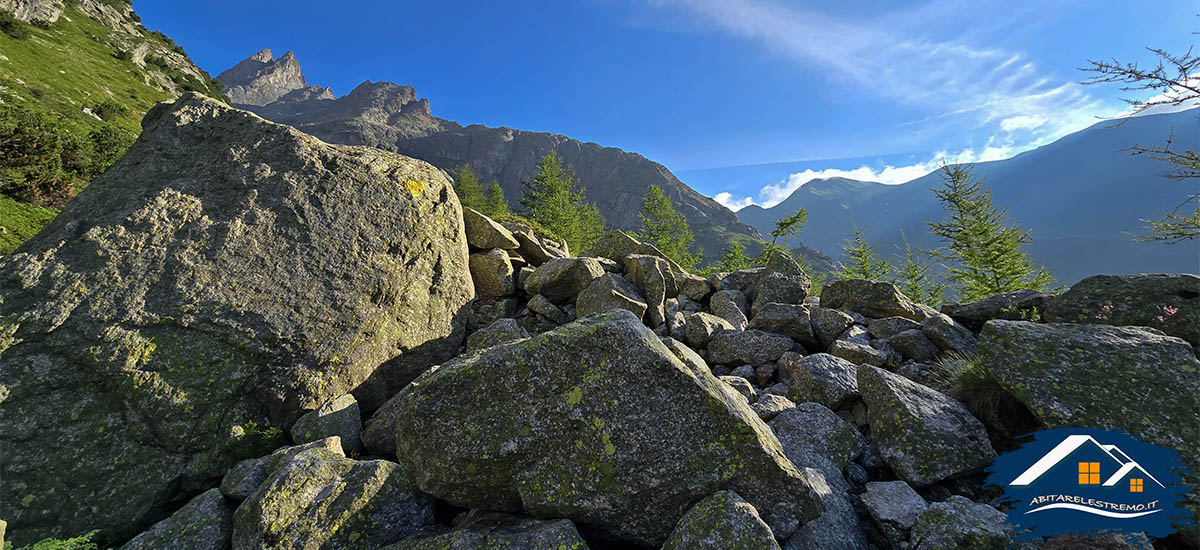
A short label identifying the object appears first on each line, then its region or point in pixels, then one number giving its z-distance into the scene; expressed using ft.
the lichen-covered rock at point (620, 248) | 50.37
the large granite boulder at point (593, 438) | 15.96
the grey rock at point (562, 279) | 40.52
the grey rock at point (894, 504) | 16.52
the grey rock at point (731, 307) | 38.91
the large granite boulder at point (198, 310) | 21.50
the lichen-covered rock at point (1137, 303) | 23.02
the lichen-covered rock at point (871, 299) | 36.17
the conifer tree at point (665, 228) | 154.30
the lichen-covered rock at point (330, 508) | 16.65
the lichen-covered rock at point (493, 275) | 41.60
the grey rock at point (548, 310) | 38.55
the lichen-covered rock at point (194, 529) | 17.46
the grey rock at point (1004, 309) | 30.25
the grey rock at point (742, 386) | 26.48
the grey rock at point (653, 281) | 38.50
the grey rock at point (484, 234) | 46.03
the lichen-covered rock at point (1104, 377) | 16.94
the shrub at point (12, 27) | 251.80
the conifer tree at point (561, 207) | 157.48
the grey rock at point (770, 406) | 23.76
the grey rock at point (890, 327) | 32.63
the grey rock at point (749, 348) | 32.04
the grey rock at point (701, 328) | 34.99
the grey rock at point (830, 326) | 33.42
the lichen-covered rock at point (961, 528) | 14.30
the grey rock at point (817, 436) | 20.20
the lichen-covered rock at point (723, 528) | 13.99
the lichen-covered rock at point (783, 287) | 40.98
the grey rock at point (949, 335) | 28.96
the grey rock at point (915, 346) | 29.71
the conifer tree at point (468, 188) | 208.49
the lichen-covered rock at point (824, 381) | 24.52
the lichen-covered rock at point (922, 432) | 18.49
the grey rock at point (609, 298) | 36.32
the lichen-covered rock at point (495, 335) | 31.17
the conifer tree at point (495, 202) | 184.14
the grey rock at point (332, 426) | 23.41
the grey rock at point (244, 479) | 19.66
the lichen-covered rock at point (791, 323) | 33.86
